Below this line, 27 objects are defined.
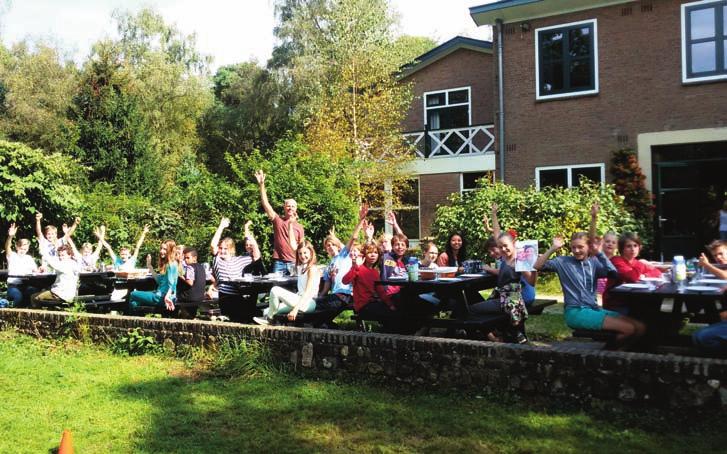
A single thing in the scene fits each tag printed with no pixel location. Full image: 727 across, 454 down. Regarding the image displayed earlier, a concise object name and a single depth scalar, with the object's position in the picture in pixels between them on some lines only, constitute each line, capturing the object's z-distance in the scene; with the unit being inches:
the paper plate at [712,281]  239.0
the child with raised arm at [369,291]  275.0
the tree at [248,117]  1322.6
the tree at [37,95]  1205.7
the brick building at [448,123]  782.5
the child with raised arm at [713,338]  199.5
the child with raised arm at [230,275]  314.3
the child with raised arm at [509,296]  251.3
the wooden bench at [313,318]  284.0
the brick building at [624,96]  584.1
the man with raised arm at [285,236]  370.0
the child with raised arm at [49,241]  429.3
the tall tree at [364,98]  804.6
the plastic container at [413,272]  273.6
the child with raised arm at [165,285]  330.6
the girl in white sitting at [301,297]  281.1
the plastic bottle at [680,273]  231.8
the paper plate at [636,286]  231.1
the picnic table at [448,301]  254.5
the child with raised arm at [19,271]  398.9
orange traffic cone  163.5
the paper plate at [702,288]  217.5
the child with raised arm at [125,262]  410.9
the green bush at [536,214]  522.0
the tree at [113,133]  998.4
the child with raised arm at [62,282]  358.3
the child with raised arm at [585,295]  222.8
